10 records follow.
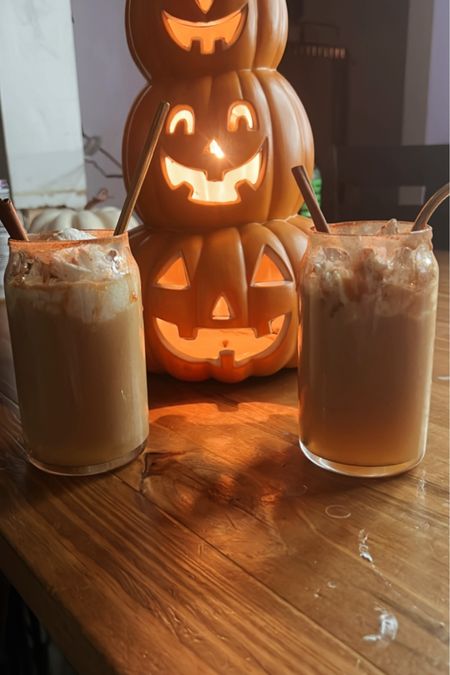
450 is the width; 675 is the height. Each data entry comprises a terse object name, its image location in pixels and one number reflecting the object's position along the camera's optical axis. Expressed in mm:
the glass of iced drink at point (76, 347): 600
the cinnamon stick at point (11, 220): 593
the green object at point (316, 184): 1885
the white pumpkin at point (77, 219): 1532
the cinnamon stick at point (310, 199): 592
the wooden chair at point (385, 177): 2021
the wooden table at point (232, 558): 406
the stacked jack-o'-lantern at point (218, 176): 850
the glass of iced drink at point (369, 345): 574
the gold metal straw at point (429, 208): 563
